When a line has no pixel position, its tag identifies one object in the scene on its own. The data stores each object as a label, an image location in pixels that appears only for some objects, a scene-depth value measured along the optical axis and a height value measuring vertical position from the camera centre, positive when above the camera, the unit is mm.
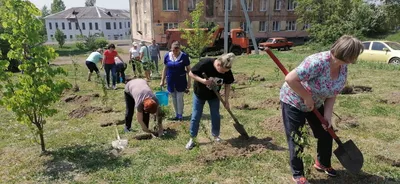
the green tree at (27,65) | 3912 -447
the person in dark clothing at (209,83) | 4074 -715
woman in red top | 9438 -944
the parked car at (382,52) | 12968 -1045
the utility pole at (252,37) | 21473 -690
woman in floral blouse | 2709 -581
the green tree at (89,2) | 108625 +9199
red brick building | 30969 +1314
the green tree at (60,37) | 38878 -900
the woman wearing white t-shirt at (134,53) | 11917 -901
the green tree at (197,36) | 12357 -306
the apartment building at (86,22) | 62906 +1445
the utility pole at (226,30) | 19558 -145
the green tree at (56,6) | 93625 +7075
